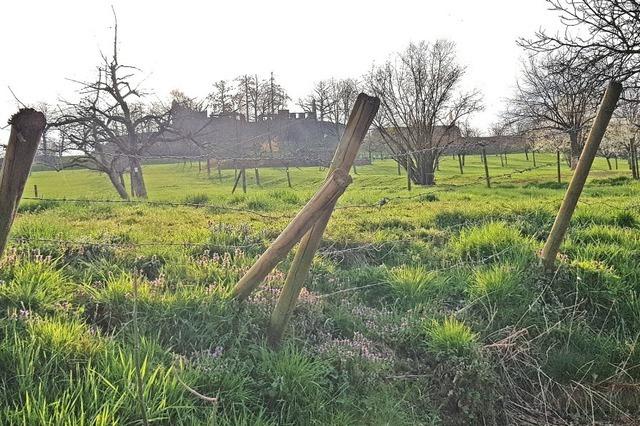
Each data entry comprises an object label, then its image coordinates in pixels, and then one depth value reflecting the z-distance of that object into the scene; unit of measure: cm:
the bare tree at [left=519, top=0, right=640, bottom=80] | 1369
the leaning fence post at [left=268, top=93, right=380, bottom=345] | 335
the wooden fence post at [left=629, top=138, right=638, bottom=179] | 2948
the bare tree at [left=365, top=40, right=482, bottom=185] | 3819
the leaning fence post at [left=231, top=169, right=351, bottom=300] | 330
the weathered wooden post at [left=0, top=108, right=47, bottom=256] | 232
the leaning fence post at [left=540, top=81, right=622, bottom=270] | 484
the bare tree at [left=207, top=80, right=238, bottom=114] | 3053
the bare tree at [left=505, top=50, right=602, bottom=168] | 4053
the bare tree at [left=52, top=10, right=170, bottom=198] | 2411
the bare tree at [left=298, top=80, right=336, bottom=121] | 6594
